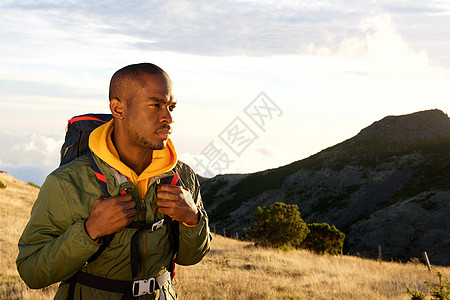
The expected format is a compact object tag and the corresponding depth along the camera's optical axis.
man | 2.20
